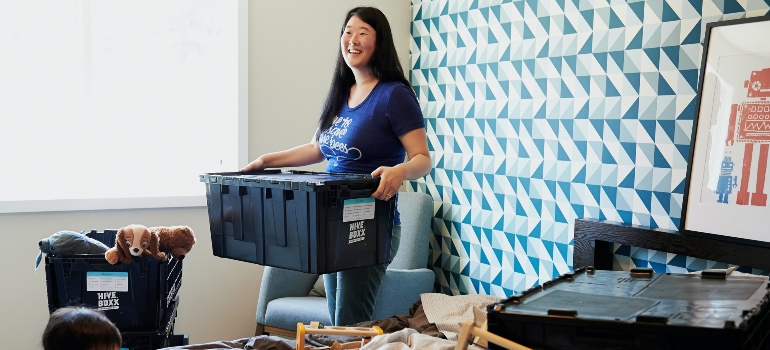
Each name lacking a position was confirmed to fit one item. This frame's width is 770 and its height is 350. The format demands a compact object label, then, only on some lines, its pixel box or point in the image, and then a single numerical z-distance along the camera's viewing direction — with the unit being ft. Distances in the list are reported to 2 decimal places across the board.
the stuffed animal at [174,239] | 8.31
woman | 8.09
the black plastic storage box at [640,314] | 4.12
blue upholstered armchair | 11.66
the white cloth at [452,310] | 8.09
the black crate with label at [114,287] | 8.05
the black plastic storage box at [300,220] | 7.32
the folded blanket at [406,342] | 6.87
